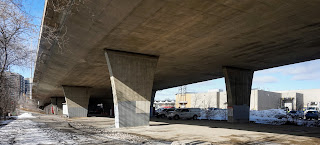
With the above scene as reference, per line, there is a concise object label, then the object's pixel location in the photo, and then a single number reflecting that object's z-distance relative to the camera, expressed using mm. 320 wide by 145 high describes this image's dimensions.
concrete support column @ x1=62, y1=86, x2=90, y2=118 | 44719
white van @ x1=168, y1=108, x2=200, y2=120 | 33219
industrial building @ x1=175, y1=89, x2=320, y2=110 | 75625
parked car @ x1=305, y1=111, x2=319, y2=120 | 32750
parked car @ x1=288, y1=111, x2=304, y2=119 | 38038
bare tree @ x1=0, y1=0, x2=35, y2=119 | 6758
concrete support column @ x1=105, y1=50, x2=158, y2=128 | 19766
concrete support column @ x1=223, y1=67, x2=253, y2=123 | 28438
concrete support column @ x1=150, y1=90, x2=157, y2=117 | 52419
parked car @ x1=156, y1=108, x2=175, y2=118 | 37481
